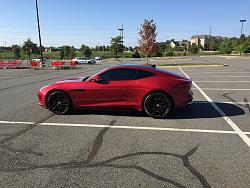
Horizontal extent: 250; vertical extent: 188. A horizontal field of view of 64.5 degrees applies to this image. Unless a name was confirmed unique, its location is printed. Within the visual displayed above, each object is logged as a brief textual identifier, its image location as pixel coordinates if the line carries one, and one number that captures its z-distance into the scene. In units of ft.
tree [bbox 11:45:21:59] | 187.00
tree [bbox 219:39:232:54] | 198.14
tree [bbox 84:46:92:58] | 185.61
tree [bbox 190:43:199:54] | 223.43
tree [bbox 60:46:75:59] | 177.66
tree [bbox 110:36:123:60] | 164.00
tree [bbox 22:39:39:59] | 168.00
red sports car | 15.61
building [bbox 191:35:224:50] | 358.80
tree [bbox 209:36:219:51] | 274.71
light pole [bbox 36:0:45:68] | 74.47
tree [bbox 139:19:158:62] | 84.93
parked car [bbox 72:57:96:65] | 115.71
